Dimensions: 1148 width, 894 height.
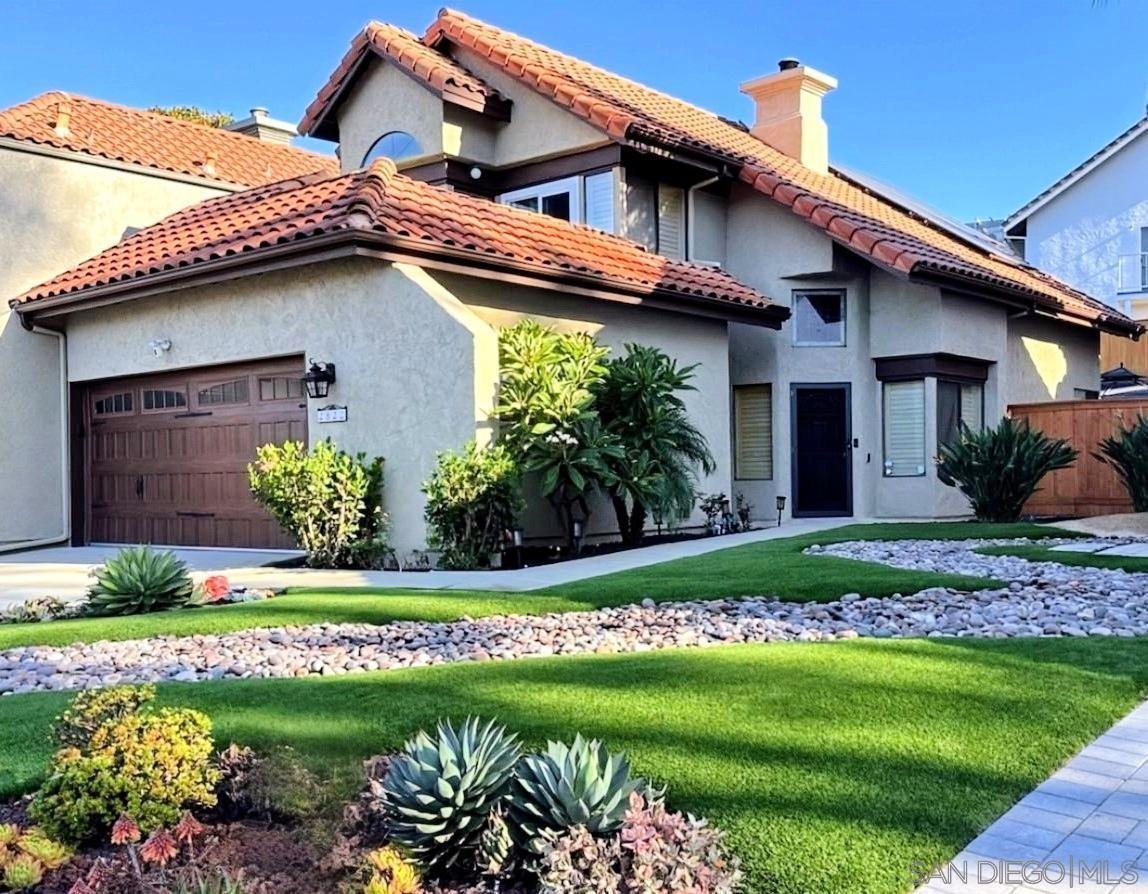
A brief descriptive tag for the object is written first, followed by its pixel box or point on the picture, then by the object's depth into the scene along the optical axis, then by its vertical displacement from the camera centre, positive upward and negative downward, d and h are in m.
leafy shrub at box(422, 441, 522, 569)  11.29 -0.54
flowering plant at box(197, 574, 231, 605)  9.45 -1.20
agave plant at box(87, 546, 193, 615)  9.08 -1.11
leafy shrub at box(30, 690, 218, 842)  3.95 -1.23
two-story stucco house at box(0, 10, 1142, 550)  12.24 +2.11
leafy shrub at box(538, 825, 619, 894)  3.35 -1.33
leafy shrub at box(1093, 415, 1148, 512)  14.64 -0.22
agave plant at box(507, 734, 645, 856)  3.61 -1.19
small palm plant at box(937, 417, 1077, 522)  14.69 -0.27
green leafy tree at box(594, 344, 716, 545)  12.53 +0.19
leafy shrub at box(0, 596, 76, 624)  9.06 -1.32
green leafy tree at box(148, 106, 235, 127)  36.44 +12.02
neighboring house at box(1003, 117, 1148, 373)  29.16 +6.23
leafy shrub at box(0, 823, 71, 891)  3.64 -1.41
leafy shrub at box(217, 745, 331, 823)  4.16 -1.33
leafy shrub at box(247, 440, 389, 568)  11.89 -0.51
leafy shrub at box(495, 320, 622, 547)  11.85 +0.42
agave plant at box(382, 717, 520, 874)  3.65 -1.20
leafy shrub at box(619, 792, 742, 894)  3.37 -1.33
